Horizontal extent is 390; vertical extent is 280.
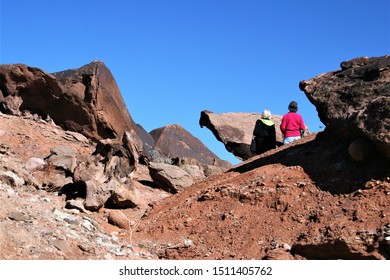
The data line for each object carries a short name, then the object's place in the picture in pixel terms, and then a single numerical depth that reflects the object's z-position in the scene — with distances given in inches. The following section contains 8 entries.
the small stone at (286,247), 309.2
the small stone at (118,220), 375.9
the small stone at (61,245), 291.0
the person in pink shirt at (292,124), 490.3
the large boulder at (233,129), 707.4
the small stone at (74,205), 374.3
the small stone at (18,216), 306.0
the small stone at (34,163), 433.4
